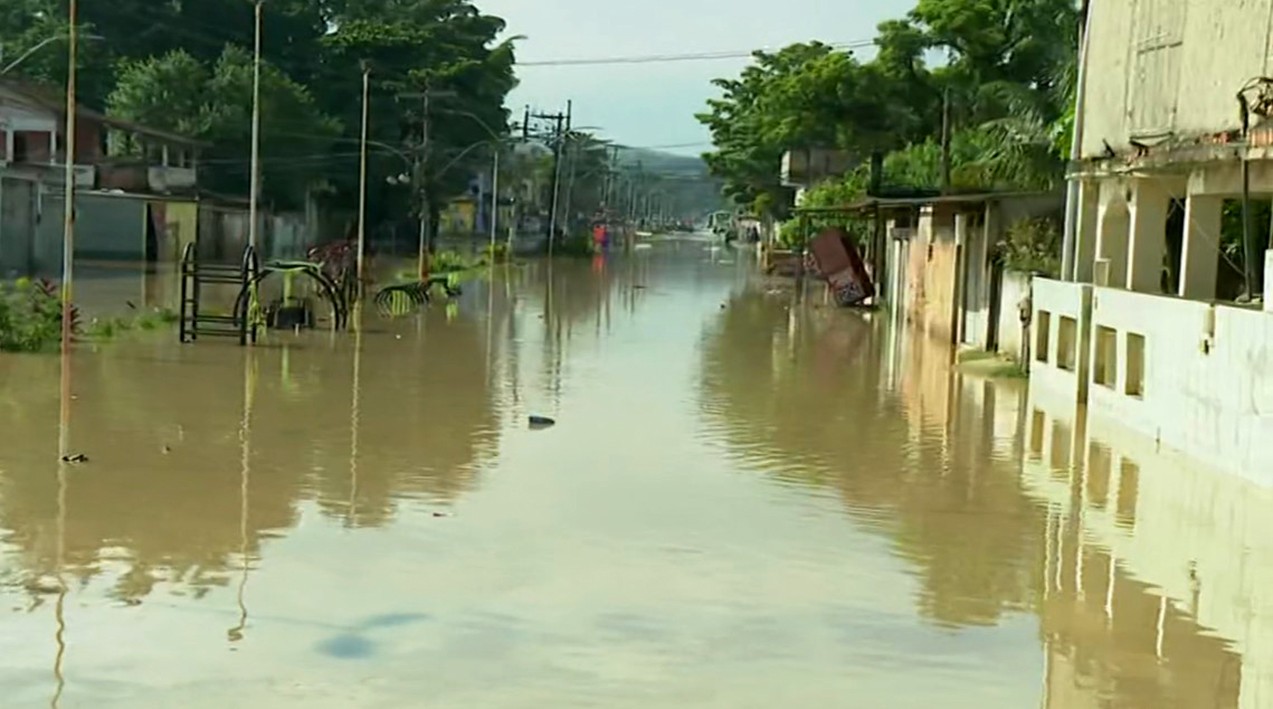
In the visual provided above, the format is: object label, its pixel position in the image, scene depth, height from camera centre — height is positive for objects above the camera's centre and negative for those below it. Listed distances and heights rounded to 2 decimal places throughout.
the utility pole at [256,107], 34.41 +1.87
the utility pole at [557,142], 96.56 +4.04
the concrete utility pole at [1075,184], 26.09 +0.80
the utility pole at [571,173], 117.20 +3.03
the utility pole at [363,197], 46.25 +0.30
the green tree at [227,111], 68.50 +3.48
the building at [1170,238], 17.94 +0.06
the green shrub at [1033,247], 30.59 -0.18
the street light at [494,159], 78.64 +2.53
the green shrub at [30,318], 26.03 -1.81
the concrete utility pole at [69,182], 21.84 +0.19
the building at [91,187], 51.31 +0.37
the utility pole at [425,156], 61.78 +1.96
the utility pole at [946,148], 42.38 +2.03
